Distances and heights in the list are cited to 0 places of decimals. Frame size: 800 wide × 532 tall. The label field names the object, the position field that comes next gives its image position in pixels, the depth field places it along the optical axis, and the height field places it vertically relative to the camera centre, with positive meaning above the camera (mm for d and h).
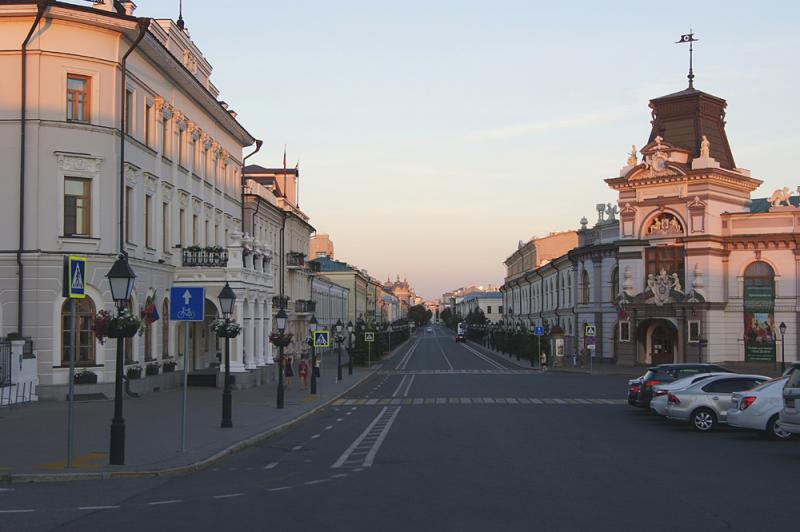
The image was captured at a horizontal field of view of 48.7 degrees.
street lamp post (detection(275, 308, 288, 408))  29719 -753
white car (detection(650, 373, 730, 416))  24081 -2341
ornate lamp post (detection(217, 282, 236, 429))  22531 -1684
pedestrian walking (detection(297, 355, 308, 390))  42366 -3156
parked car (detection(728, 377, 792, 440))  20016 -2319
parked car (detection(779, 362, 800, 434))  16516 -1847
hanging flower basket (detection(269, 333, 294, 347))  34234 -1324
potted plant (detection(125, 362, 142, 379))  31781 -2412
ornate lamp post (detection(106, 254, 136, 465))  15266 -627
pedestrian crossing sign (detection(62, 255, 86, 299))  14812 +469
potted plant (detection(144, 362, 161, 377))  34000 -2467
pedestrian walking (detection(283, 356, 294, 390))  41812 -3086
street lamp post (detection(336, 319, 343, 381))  48769 -1996
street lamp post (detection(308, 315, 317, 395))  37344 -2574
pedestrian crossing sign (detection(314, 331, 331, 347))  37722 -1396
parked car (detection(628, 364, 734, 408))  27234 -2179
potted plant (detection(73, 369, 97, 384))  29297 -2389
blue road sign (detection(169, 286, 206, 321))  18344 +44
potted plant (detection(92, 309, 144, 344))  16266 -376
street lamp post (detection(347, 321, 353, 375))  54125 -2177
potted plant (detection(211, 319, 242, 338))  27492 -766
